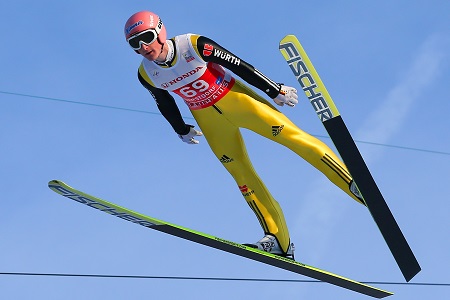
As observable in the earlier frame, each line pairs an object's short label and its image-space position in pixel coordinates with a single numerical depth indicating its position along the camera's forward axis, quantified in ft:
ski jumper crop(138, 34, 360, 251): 48.14
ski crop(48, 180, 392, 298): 50.37
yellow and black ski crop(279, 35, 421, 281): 46.47
